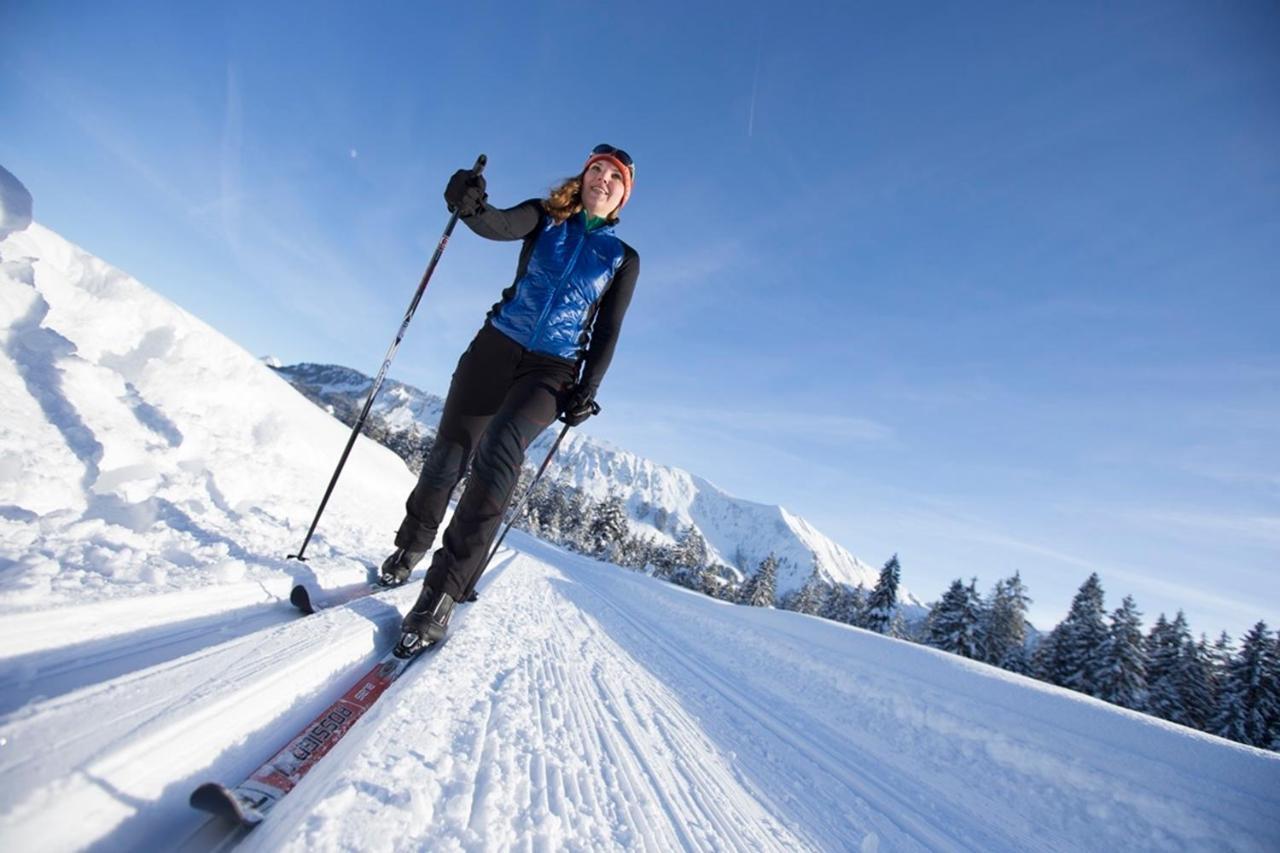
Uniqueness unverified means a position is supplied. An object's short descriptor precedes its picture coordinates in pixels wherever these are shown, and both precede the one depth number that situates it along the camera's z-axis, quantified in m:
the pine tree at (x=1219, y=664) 26.36
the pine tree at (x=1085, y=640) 27.53
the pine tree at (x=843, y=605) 51.91
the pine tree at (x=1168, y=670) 26.80
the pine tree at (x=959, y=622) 30.86
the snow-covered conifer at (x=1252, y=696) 23.58
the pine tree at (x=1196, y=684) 26.48
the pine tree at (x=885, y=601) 35.66
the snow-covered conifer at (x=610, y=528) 52.09
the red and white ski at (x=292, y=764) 0.98
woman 2.58
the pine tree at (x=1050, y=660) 29.08
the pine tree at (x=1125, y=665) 26.34
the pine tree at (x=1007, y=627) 33.06
